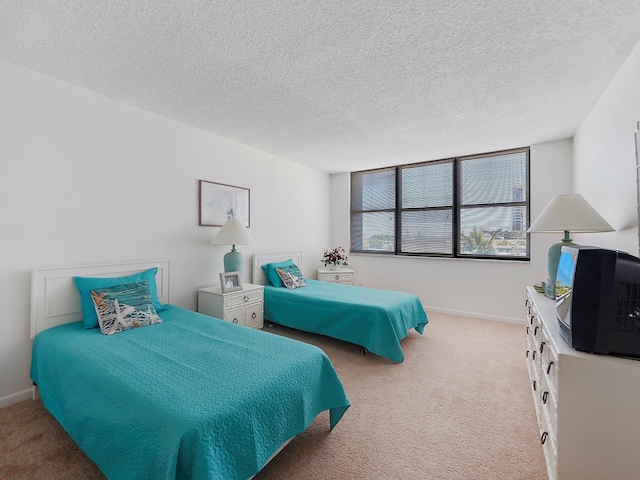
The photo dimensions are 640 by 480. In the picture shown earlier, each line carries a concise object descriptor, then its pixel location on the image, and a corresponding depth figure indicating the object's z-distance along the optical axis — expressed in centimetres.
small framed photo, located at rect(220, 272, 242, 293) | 313
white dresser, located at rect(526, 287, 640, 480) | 116
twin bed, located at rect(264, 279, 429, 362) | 288
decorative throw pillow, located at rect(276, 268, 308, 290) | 385
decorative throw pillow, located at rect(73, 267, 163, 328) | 223
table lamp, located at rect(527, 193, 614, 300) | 202
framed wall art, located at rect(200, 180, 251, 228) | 344
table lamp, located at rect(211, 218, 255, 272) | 325
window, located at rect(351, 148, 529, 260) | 411
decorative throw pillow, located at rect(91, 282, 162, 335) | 218
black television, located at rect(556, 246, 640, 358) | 121
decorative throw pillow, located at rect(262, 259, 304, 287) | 392
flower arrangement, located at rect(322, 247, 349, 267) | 497
